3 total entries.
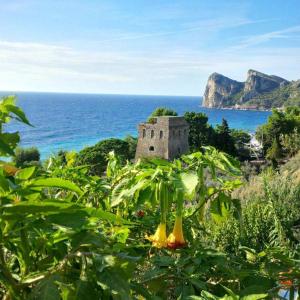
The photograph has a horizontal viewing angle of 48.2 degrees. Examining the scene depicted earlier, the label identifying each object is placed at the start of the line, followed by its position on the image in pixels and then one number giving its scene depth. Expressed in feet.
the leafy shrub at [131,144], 86.30
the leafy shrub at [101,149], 68.30
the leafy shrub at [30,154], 91.74
